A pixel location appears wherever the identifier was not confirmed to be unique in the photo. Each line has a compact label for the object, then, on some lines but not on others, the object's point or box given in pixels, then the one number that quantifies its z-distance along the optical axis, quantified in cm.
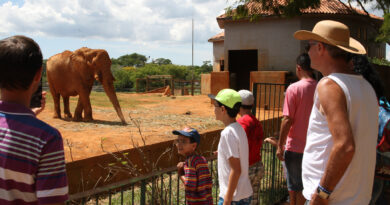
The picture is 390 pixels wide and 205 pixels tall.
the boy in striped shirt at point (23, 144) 140
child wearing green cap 272
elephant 1174
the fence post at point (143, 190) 257
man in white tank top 194
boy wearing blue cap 284
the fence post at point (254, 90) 519
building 1490
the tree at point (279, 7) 1080
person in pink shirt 370
